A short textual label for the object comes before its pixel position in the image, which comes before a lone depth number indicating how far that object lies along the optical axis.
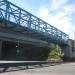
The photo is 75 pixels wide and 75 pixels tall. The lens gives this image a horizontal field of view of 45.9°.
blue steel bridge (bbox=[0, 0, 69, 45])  15.20
